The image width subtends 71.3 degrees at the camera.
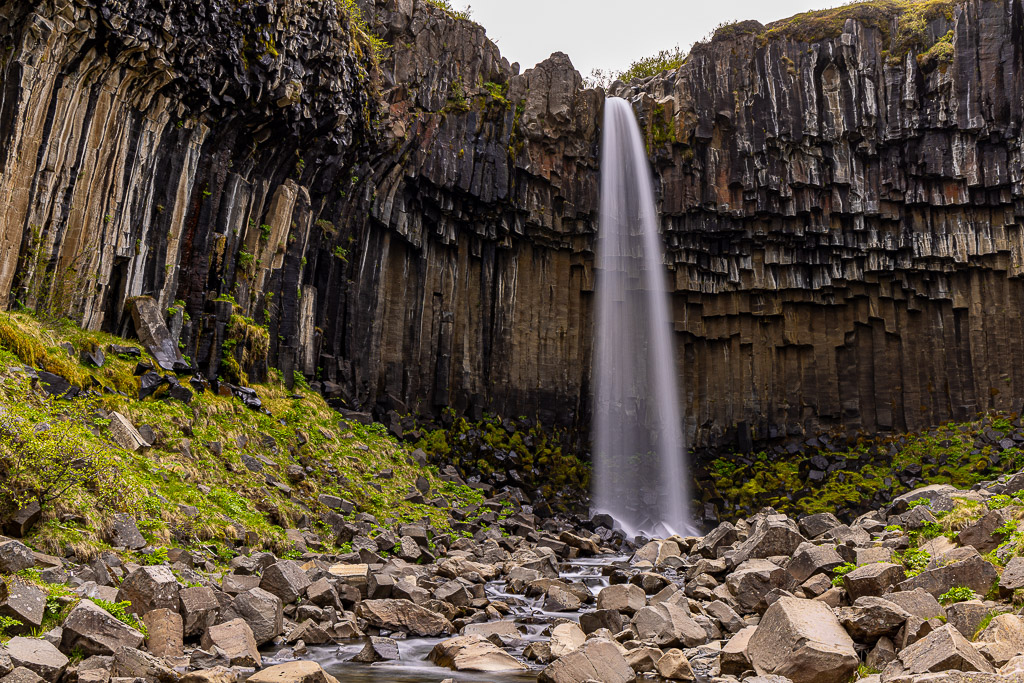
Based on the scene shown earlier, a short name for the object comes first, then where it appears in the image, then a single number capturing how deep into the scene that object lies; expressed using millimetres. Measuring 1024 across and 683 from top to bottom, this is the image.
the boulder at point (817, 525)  15578
